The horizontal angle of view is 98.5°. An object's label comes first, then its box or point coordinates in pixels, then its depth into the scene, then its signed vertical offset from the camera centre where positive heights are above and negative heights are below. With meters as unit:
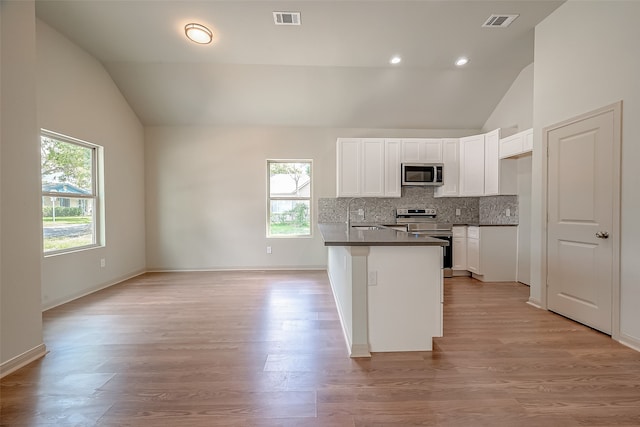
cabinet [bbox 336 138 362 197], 4.83 +0.80
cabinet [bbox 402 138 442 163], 4.85 +1.04
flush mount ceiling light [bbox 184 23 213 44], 3.28 +2.16
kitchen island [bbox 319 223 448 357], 2.13 -0.68
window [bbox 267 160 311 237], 5.23 +0.21
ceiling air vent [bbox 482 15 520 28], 3.11 +2.17
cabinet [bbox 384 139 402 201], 4.84 +0.74
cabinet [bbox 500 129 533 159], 3.71 +0.91
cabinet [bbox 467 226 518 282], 4.34 -0.72
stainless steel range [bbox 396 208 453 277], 4.61 -0.37
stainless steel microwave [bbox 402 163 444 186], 4.77 +0.60
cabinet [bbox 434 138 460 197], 4.85 +0.79
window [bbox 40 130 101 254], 3.32 +0.23
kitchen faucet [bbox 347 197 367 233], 5.16 +0.17
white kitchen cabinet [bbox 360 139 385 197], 4.83 +0.76
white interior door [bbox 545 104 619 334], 2.49 -0.11
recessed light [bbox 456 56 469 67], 3.90 +2.13
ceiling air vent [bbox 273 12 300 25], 3.06 +2.17
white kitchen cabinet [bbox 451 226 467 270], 4.66 -0.67
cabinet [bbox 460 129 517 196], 4.29 +0.65
